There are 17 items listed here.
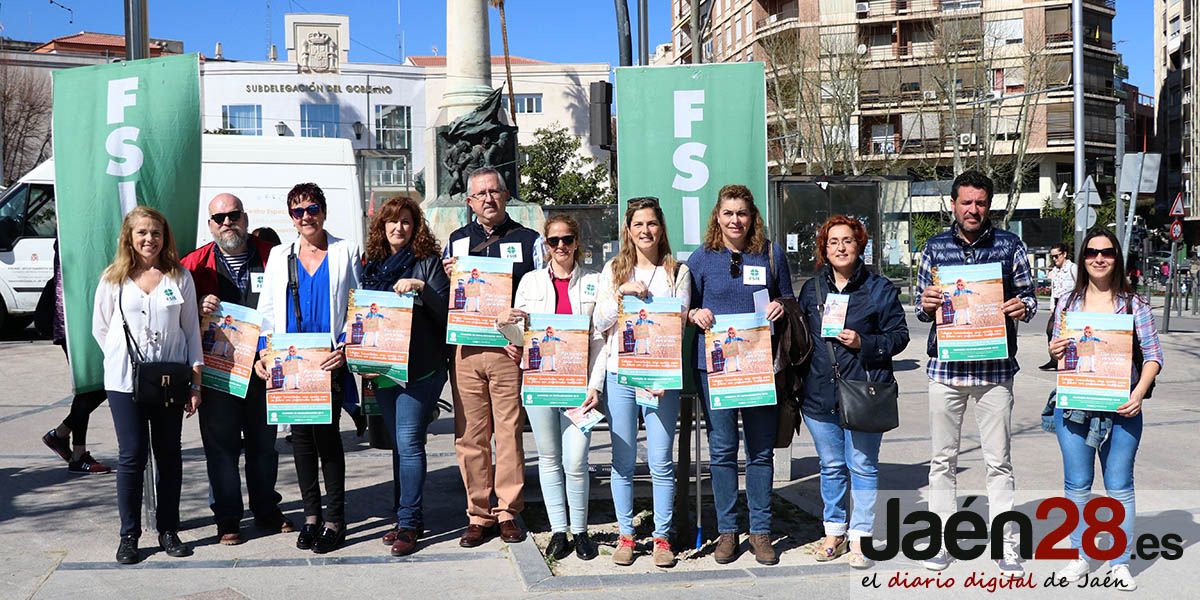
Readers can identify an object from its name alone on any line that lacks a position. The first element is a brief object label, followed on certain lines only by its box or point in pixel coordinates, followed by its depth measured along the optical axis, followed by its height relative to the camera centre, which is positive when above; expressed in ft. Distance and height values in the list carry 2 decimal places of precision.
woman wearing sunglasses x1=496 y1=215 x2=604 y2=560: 17.71 -1.81
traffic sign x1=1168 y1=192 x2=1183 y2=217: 86.69 +4.81
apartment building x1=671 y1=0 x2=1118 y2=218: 147.23 +29.87
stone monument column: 66.18 +14.19
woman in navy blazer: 16.87 -1.31
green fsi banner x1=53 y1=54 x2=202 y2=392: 20.04 +2.60
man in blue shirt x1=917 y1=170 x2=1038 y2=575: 16.74 -1.50
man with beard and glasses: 18.93 -1.91
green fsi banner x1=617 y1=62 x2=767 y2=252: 20.31 +2.75
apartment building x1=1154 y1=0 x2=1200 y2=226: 209.15 +35.78
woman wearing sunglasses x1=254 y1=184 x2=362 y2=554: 18.21 -0.27
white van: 48.70 +5.20
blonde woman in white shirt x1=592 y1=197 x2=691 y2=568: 17.29 -1.70
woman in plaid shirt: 16.10 -2.11
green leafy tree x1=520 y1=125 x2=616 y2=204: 163.19 +16.57
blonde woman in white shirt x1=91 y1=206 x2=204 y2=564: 17.79 -0.59
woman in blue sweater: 17.25 -0.36
